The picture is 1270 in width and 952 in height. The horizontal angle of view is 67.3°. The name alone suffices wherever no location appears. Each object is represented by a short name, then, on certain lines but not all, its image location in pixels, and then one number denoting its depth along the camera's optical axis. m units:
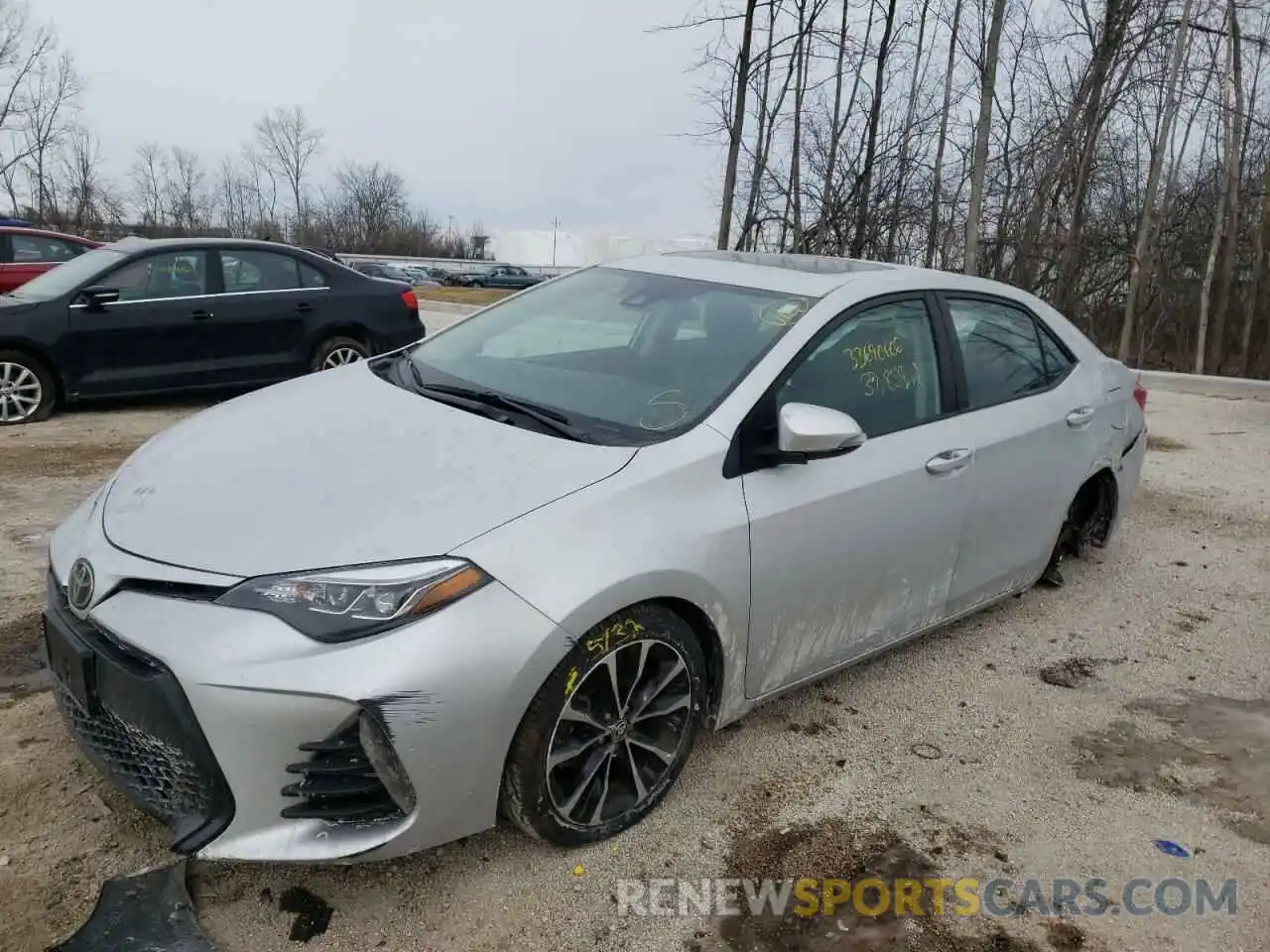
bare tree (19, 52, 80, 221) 35.94
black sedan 7.24
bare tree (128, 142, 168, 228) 65.03
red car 9.91
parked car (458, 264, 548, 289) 54.31
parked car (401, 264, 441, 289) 50.84
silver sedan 2.13
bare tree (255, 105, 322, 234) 69.88
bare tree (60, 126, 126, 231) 45.48
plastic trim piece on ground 2.14
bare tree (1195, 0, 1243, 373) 21.61
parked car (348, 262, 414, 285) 45.54
